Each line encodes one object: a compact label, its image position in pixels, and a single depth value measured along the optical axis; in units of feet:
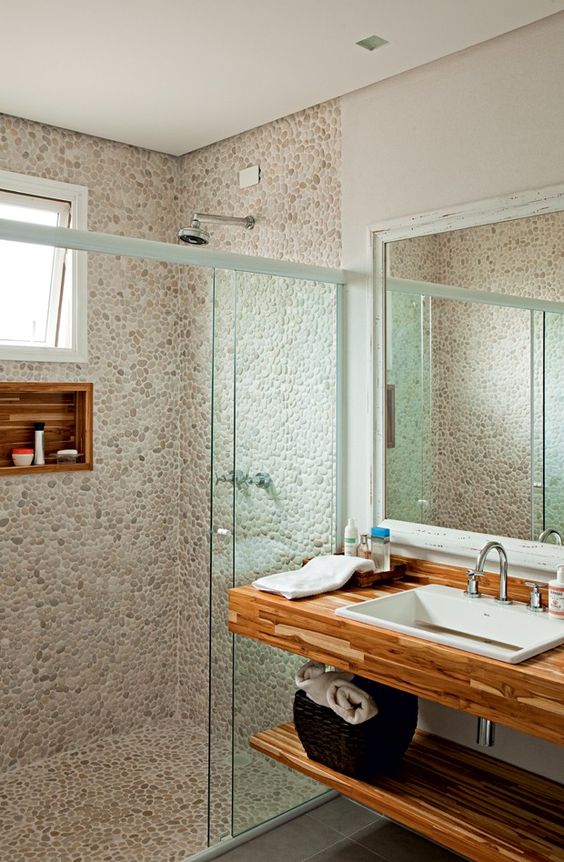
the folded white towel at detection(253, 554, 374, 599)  8.42
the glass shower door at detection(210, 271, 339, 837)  8.89
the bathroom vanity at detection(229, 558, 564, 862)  6.33
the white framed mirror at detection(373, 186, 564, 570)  8.07
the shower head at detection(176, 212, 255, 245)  9.91
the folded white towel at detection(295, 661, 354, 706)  8.51
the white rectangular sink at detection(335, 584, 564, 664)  7.00
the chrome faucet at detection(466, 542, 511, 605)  7.91
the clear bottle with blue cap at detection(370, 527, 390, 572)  9.14
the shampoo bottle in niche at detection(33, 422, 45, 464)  10.99
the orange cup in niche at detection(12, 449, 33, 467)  10.77
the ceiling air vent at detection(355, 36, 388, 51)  8.29
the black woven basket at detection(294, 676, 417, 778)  7.95
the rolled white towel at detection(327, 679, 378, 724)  8.02
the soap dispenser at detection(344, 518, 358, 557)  9.36
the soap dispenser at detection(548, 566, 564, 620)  7.39
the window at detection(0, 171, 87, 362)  11.07
